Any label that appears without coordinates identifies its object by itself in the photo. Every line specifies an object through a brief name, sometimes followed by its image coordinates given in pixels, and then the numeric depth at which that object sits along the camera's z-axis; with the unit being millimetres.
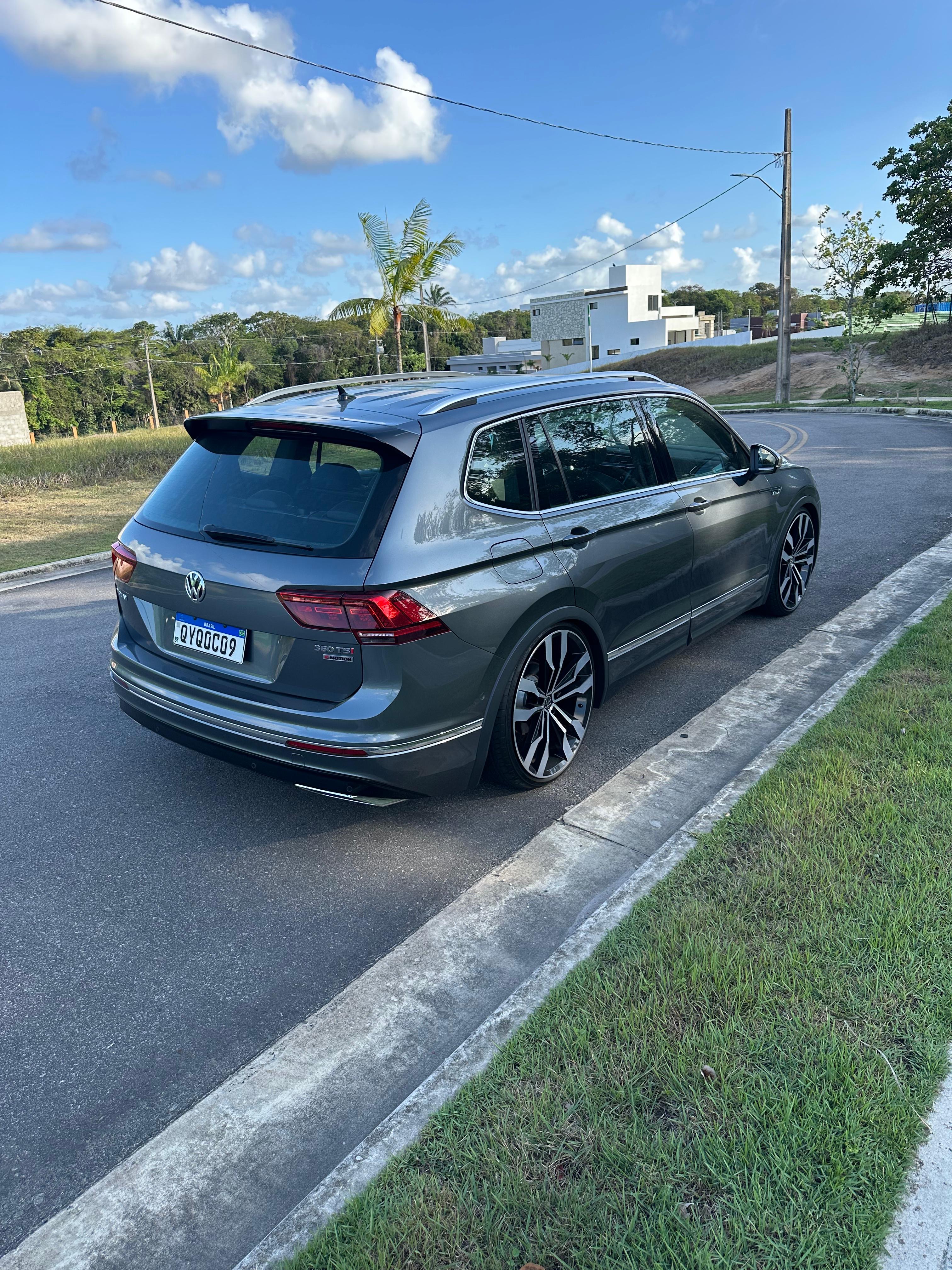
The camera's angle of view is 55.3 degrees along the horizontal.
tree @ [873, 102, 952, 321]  32688
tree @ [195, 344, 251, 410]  39625
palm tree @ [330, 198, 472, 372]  20328
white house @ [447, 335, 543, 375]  49688
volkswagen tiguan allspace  3295
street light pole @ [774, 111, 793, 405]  28922
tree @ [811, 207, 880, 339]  29641
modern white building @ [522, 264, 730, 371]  78062
